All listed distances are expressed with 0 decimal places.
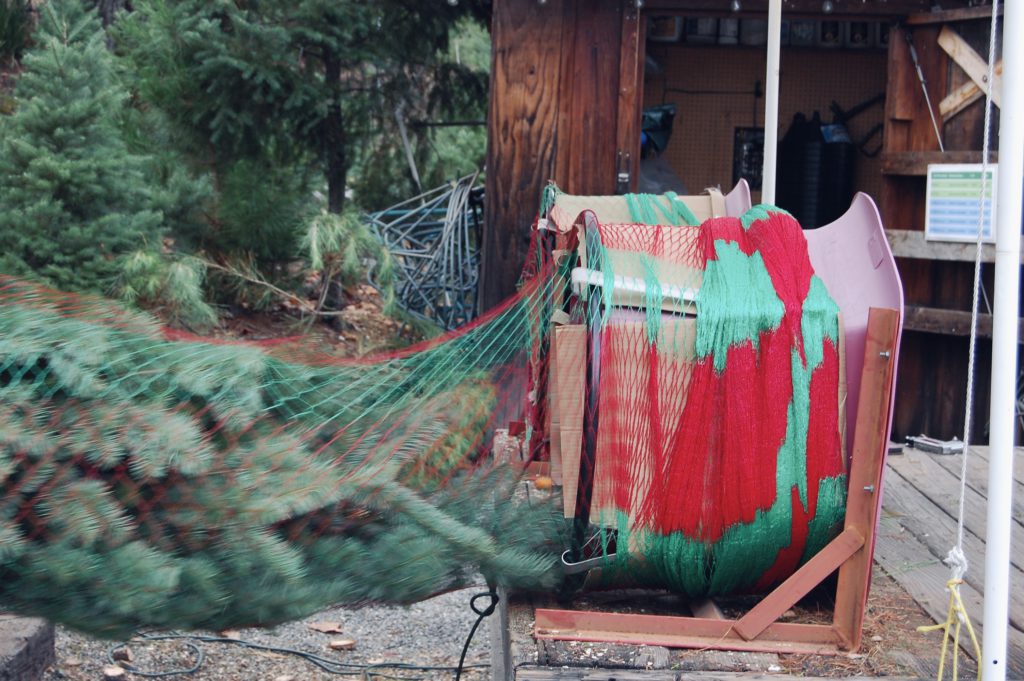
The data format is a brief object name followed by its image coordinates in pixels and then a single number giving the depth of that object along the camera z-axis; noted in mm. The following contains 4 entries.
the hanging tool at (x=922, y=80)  6156
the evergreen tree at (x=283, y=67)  7582
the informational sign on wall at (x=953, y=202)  5820
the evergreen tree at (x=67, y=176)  6273
